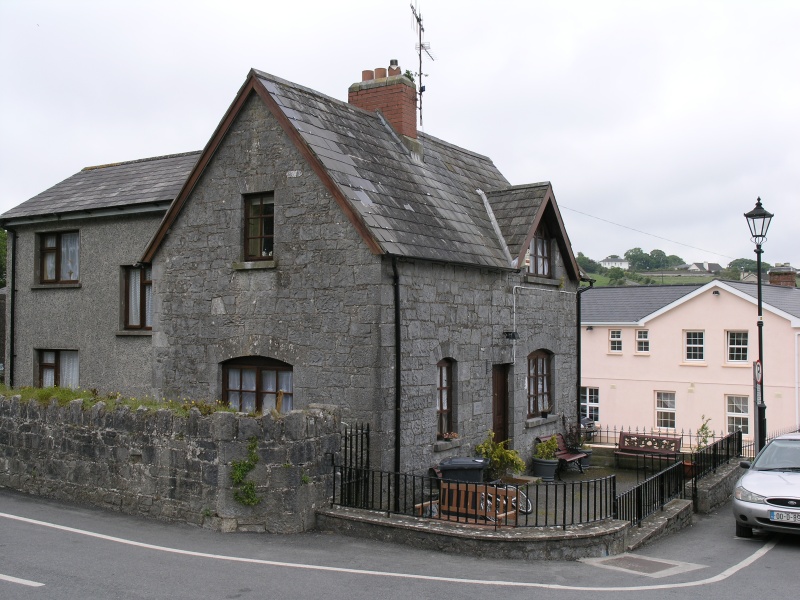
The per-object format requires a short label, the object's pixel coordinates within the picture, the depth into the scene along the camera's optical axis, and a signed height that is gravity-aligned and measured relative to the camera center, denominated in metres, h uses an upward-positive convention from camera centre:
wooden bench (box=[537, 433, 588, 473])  17.14 -2.40
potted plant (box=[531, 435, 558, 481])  16.34 -2.36
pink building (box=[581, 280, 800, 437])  31.36 -0.34
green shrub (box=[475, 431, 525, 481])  14.31 -2.02
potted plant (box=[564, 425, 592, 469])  18.16 -2.24
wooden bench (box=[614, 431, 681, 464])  17.84 -2.25
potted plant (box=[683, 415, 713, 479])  14.75 -2.31
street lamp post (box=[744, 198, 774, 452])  15.36 +2.13
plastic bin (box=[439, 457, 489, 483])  12.86 -2.02
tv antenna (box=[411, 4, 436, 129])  18.63 +7.28
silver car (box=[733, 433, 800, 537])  11.06 -2.10
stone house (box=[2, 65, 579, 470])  12.88 +1.24
